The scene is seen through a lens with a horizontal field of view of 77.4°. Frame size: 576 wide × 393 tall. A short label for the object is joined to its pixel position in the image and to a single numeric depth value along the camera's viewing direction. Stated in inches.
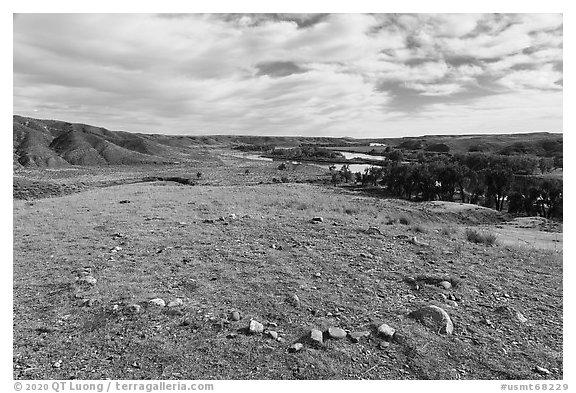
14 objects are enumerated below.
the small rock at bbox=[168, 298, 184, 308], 210.9
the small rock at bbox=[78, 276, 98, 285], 241.5
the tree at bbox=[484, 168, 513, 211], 1605.6
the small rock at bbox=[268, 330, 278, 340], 182.7
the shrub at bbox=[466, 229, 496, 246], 381.4
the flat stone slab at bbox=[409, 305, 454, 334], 195.5
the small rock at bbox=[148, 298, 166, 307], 212.1
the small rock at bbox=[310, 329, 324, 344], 178.7
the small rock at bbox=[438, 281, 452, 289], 247.0
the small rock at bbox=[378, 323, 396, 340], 184.9
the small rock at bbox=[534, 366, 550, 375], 169.5
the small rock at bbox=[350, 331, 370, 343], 181.5
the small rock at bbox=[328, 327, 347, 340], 183.2
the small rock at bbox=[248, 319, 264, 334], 186.2
